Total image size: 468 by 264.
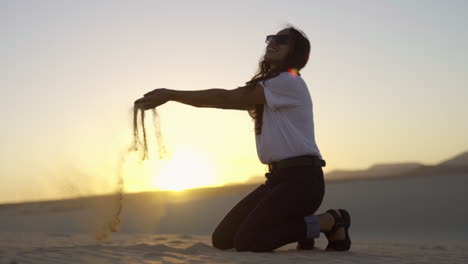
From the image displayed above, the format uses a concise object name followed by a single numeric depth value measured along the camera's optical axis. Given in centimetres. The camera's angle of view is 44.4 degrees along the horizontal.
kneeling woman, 380
